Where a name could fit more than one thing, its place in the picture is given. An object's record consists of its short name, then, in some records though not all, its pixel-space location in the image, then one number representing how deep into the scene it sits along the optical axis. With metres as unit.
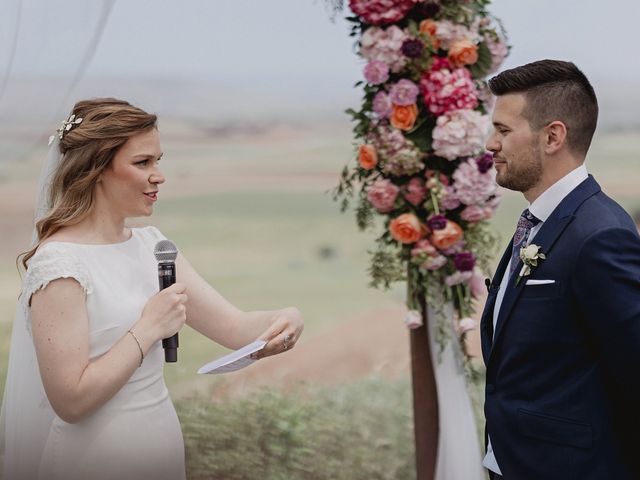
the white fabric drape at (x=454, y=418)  4.17
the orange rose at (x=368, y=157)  3.94
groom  2.14
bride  2.40
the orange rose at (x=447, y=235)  3.88
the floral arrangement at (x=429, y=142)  3.88
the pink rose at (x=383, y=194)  3.95
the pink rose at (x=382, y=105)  3.95
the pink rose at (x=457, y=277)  4.02
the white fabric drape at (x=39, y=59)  3.85
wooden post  4.34
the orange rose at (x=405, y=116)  3.91
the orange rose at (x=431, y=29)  3.90
